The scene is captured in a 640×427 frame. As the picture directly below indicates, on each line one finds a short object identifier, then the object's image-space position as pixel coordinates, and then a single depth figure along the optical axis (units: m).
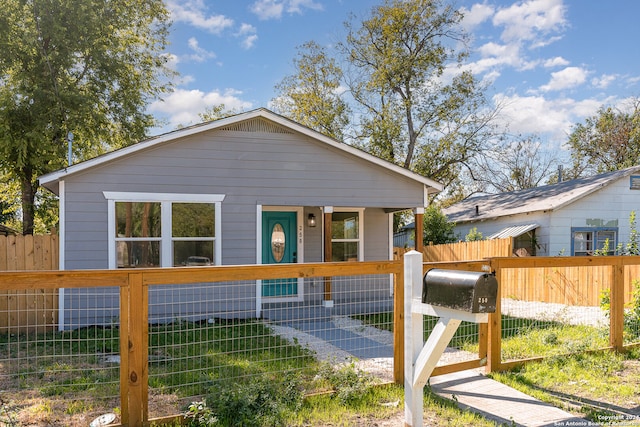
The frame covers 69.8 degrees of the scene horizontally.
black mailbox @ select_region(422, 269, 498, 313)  2.38
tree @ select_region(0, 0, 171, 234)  12.55
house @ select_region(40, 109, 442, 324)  8.05
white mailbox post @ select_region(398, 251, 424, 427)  2.96
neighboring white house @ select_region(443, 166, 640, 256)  12.78
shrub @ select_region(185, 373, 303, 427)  3.38
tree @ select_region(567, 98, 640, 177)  24.27
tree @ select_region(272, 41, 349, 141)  22.16
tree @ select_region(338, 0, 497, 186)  21.22
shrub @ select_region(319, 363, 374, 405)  3.87
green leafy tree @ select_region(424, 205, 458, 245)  16.33
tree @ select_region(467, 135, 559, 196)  27.69
